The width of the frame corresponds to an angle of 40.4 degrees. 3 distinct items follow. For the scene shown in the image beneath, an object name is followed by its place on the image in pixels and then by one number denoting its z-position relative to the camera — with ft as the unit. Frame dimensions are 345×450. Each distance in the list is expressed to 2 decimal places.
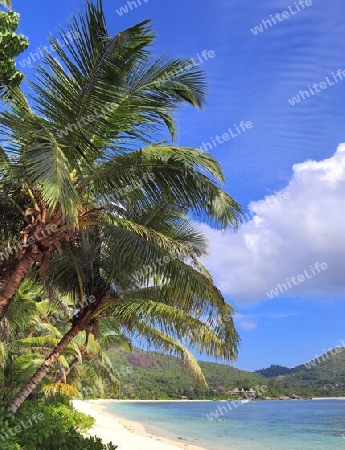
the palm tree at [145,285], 25.21
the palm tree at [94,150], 22.98
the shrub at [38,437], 21.20
